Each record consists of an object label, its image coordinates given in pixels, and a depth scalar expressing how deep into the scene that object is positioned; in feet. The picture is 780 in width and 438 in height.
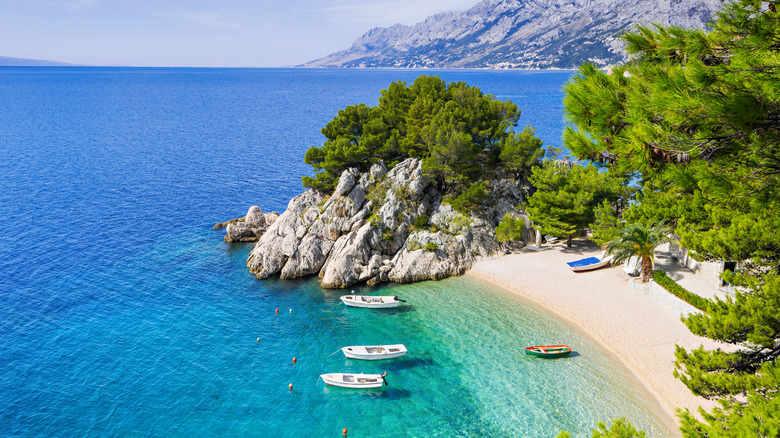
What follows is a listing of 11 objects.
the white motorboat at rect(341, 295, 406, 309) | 141.38
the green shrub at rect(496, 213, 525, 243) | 169.07
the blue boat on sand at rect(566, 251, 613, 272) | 151.23
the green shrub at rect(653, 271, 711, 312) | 116.70
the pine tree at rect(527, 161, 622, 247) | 161.48
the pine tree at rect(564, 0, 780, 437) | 29.17
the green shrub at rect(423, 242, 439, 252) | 165.99
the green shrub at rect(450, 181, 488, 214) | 175.08
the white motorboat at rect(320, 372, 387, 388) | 104.30
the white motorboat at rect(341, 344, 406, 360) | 114.73
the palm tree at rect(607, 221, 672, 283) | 130.00
